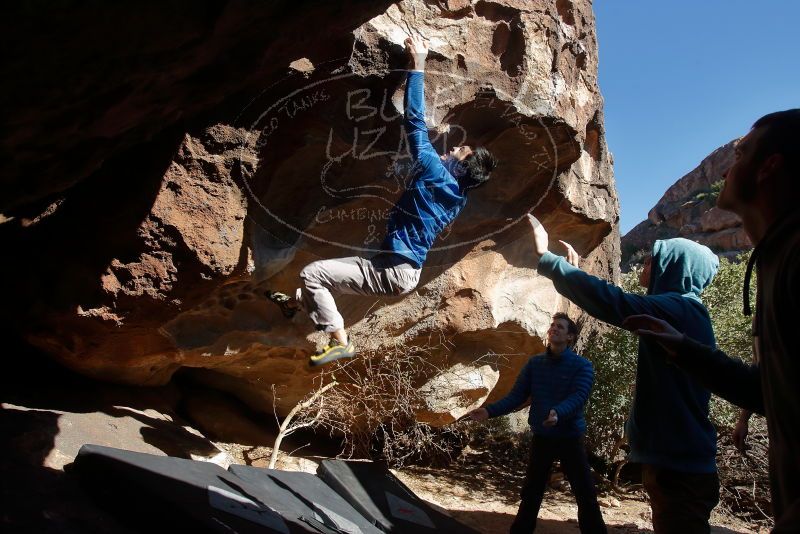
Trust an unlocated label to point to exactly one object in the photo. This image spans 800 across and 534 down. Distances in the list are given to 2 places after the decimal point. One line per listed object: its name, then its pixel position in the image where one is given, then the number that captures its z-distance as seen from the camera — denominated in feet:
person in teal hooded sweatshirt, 8.61
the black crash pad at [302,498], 12.57
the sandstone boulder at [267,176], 7.56
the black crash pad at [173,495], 9.36
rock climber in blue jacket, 12.45
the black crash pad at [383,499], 14.38
